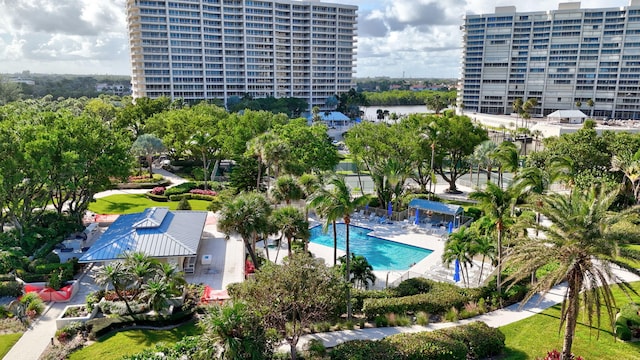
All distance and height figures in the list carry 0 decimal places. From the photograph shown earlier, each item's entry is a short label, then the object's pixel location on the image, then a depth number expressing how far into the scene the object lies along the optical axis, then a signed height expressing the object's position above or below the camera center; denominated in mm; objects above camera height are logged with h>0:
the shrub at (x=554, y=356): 18453 -10472
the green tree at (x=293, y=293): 17875 -7818
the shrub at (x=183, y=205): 42500 -10035
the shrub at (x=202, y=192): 49647 -10246
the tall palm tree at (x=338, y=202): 22719 -5140
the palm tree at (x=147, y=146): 57562 -6105
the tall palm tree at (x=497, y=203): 24359 -5479
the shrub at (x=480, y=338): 19500 -10446
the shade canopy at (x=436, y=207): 39500 -9423
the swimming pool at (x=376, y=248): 33906 -11946
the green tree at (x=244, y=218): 25625 -6739
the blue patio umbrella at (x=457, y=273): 28594 -10916
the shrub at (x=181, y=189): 49538 -10025
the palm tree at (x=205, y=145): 50944 -5515
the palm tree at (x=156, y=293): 22375 -9750
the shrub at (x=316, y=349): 19345 -10843
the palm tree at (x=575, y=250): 15883 -5344
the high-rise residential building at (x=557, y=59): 126375 +13210
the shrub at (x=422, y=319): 22734 -11039
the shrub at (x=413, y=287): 25375 -10599
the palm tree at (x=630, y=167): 37281 -5569
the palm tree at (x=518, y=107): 106225 -966
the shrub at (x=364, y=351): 18206 -10322
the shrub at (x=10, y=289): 26672 -11406
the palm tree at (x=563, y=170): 35234 -5392
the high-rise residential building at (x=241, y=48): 125688 +15951
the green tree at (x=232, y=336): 16047 -8592
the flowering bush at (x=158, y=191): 49781 -10200
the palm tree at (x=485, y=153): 48938 -5628
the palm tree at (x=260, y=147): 39000 -4265
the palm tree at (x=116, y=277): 22734 -9116
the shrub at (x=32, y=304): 24470 -11359
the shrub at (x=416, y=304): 23312 -10612
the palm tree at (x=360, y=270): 26062 -9866
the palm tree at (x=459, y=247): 25562 -8337
